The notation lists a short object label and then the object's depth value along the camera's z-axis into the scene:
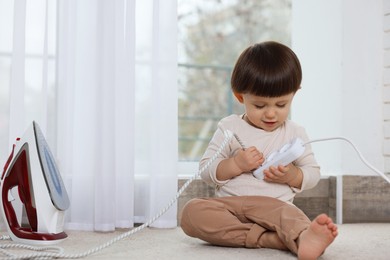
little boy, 2.13
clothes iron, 2.17
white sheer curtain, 2.41
